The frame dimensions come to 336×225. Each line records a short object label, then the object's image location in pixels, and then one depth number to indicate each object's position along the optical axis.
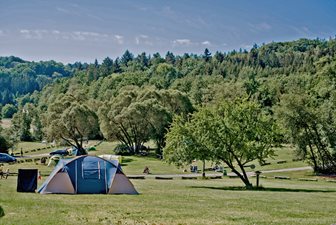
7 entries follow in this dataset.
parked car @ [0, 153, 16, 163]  63.30
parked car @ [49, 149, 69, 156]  80.12
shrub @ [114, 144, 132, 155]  74.33
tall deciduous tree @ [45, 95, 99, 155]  67.50
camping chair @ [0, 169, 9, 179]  36.06
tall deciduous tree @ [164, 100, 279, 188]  32.72
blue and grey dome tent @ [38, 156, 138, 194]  23.64
